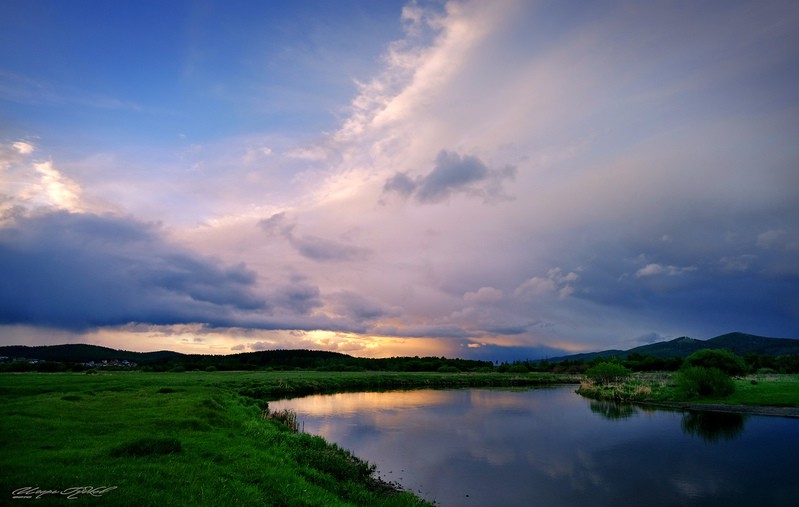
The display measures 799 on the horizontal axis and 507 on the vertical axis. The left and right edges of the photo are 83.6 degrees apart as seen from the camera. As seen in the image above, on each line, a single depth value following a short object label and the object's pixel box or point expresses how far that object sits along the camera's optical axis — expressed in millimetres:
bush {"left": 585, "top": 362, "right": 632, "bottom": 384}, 105044
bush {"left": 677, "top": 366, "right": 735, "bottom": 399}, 67625
